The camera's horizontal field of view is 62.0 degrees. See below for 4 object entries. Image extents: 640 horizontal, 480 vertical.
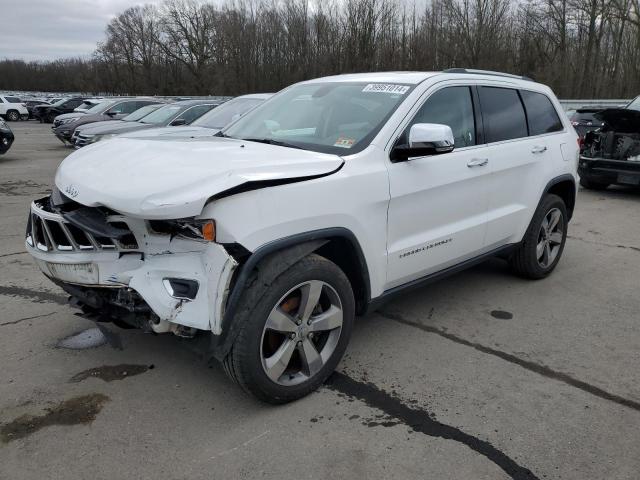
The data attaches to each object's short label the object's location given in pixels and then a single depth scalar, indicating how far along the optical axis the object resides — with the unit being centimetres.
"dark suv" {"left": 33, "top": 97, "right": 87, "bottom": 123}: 3275
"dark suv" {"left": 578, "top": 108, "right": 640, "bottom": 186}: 925
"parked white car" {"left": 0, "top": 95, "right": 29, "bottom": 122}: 3381
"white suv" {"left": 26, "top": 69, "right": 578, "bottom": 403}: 263
